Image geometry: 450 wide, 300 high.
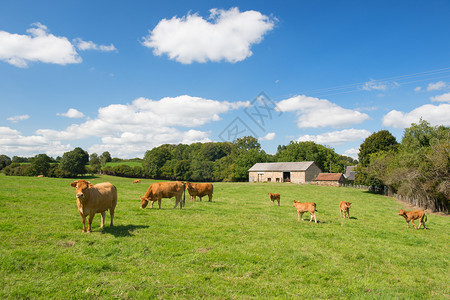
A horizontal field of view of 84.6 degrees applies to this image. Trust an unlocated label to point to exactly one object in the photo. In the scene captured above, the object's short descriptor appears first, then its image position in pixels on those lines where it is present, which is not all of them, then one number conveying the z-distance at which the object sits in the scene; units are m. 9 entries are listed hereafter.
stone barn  71.31
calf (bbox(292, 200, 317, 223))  14.26
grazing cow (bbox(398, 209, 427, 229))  15.10
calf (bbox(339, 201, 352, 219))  16.44
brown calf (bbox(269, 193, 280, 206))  22.09
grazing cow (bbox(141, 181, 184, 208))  14.70
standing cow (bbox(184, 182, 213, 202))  20.23
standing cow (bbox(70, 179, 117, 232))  8.87
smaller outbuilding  64.50
